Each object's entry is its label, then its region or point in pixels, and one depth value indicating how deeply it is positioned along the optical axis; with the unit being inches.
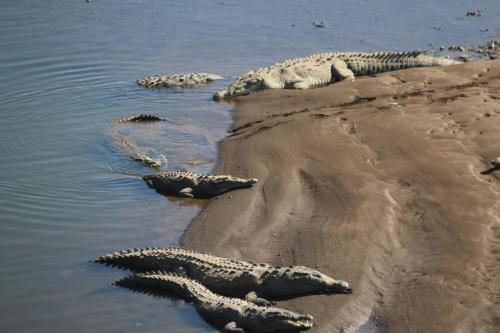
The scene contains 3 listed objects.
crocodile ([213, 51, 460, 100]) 1021.2
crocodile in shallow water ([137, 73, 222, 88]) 1034.1
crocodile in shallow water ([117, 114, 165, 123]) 896.3
